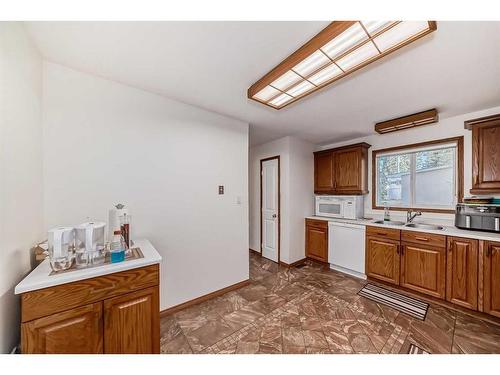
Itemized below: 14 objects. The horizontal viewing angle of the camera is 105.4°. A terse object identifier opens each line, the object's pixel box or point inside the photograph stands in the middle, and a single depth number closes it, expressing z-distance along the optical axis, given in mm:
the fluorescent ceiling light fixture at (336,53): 1075
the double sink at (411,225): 2526
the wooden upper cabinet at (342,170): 3184
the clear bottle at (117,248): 1248
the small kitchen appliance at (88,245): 1205
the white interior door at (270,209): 3574
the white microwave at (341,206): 3184
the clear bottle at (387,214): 2975
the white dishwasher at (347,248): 2863
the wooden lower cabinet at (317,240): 3307
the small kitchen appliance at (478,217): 2016
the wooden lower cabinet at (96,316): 982
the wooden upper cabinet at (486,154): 2043
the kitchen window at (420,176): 2582
